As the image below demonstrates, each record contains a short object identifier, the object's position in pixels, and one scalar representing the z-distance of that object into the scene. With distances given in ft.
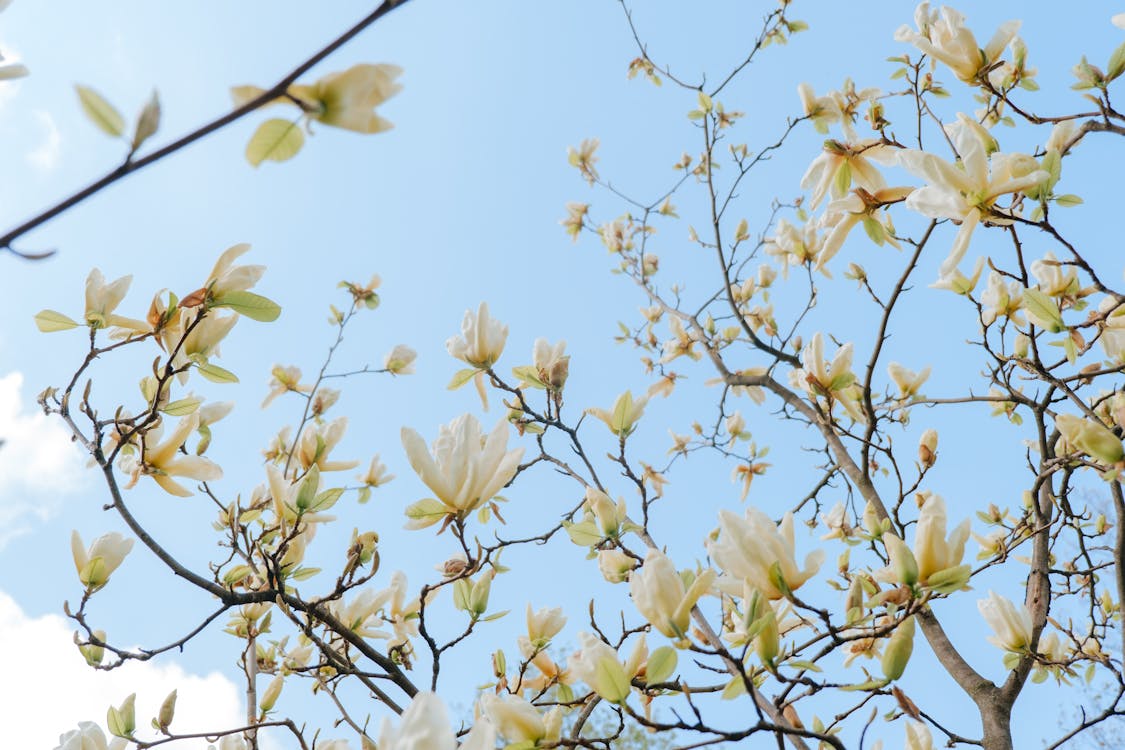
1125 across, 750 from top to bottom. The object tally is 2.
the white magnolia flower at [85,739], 2.80
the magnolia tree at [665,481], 2.28
